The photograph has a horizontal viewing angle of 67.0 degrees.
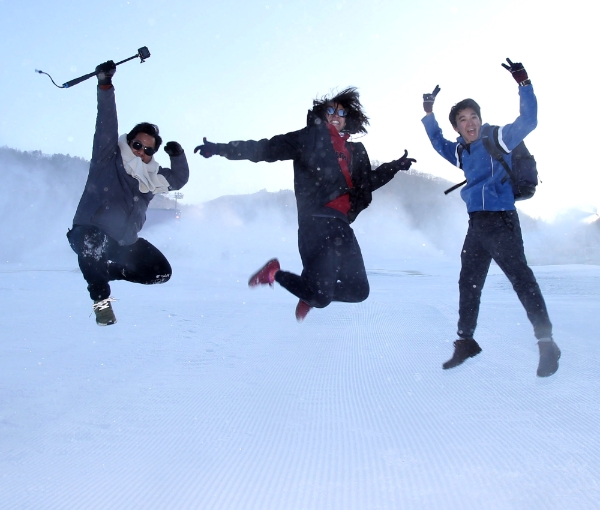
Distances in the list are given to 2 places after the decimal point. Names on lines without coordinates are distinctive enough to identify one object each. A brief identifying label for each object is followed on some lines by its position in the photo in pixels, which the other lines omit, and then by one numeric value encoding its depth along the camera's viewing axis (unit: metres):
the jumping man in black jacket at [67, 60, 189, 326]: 3.14
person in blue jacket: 3.02
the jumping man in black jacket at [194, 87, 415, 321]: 3.21
